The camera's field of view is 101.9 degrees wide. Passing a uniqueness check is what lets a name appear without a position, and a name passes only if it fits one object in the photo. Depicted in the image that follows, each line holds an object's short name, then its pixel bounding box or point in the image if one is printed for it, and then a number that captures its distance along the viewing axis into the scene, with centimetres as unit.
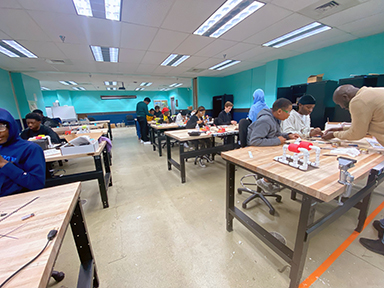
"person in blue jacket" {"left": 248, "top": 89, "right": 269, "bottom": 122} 297
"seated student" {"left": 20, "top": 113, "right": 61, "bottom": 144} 257
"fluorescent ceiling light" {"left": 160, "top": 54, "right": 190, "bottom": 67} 488
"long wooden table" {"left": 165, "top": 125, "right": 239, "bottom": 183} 266
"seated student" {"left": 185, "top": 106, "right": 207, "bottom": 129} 365
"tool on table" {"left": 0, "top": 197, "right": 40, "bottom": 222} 74
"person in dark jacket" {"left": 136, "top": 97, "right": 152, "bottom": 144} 564
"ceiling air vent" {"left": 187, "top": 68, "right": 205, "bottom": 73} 654
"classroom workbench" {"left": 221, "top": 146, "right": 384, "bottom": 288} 88
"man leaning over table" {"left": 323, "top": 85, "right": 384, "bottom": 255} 134
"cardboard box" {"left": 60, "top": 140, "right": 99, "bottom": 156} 180
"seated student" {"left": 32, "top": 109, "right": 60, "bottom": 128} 443
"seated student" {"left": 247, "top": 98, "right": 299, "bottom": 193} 164
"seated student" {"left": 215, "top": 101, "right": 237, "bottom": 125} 418
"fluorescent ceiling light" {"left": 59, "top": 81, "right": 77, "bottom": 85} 806
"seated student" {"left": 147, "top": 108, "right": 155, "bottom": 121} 596
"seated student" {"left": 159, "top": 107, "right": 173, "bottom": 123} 578
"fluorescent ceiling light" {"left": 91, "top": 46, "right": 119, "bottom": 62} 402
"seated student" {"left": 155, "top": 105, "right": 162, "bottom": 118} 728
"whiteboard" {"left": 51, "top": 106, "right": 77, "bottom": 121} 619
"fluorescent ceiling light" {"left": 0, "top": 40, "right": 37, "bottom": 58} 348
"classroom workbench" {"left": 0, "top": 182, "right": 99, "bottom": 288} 49
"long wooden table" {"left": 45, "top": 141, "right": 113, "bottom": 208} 181
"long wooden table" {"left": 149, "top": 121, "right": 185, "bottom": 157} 423
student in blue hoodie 109
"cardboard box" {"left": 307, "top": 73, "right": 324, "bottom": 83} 429
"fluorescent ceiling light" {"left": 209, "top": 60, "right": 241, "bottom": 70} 564
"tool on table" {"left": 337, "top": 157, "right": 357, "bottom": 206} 84
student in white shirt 244
